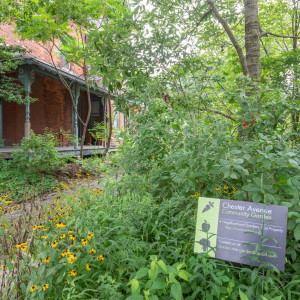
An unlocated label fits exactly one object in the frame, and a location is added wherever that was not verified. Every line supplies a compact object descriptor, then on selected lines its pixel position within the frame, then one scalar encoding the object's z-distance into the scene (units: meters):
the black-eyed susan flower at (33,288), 1.52
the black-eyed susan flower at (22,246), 1.79
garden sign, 1.50
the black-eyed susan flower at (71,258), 1.60
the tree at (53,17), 5.69
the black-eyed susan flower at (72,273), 1.60
